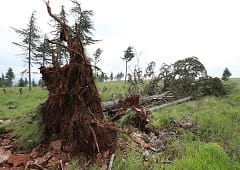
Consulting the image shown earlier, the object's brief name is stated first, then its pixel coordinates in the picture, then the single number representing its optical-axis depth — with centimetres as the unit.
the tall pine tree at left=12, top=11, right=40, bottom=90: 1465
